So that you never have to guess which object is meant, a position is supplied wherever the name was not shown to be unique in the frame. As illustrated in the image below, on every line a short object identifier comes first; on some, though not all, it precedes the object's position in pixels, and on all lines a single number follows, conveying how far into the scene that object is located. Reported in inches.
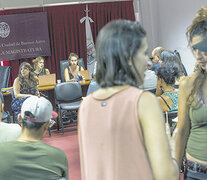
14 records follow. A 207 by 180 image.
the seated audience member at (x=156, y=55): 250.6
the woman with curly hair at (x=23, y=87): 235.8
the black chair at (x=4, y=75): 286.2
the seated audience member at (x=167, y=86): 145.9
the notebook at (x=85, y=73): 285.3
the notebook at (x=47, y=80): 271.0
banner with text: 350.0
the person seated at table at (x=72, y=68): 303.0
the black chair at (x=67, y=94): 257.1
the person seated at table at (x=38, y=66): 310.5
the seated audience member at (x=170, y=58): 153.1
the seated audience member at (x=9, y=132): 88.4
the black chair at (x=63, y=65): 333.9
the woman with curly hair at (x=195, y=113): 61.4
